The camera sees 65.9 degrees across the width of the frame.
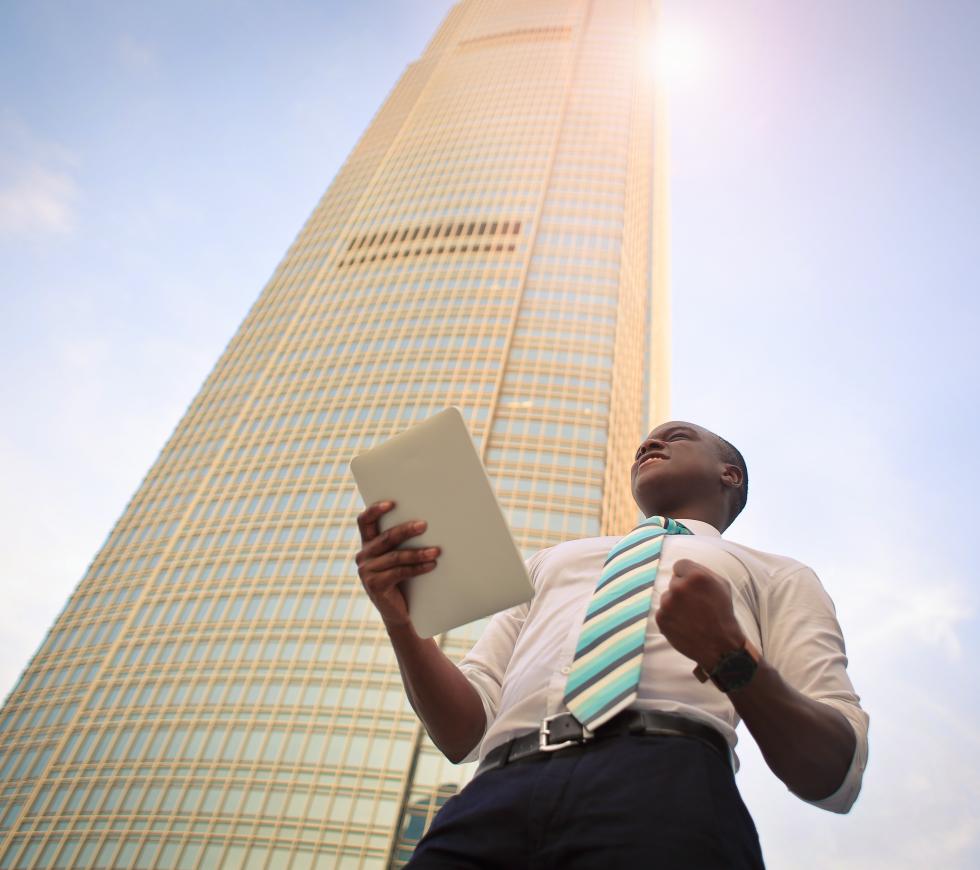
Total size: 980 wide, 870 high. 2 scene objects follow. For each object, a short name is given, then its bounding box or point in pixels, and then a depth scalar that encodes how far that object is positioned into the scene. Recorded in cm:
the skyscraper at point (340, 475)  3638
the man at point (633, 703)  157
